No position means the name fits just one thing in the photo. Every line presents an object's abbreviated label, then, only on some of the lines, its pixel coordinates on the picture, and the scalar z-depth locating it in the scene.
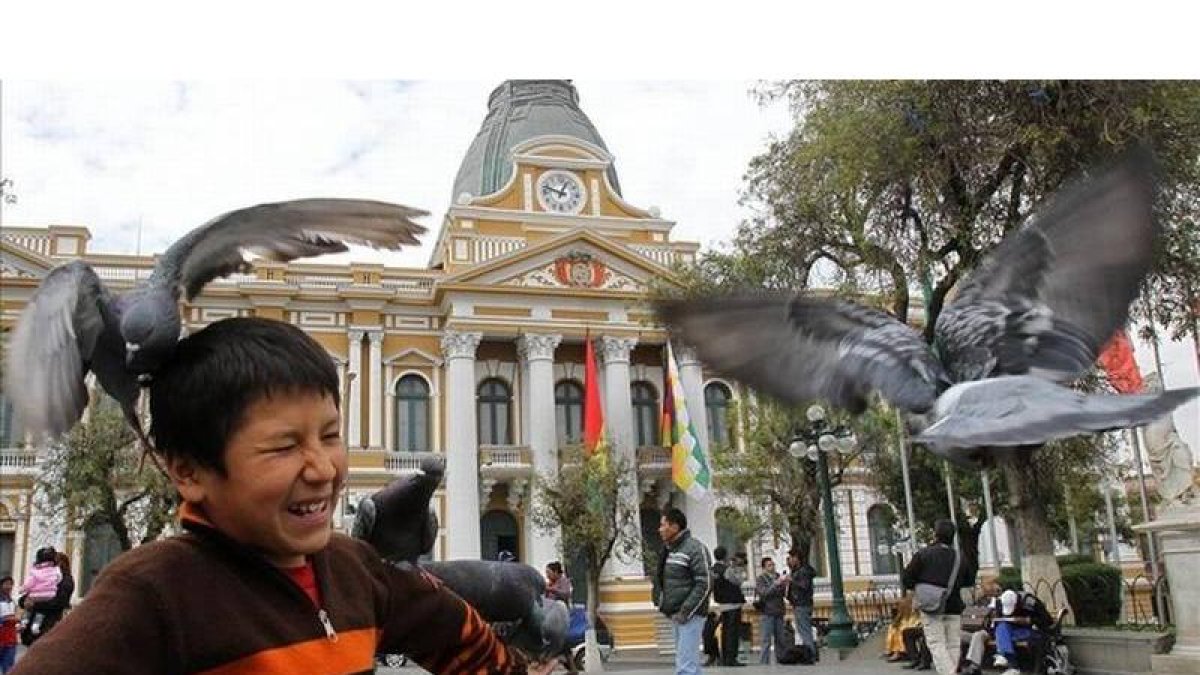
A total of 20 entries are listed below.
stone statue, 7.23
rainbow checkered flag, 17.80
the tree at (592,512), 18.38
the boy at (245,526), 1.11
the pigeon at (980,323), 2.27
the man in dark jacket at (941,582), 6.64
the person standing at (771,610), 11.12
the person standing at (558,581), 9.39
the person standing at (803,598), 11.20
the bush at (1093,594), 10.37
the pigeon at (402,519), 2.57
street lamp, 12.43
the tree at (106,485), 14.74
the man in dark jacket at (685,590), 5.80
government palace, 20.69
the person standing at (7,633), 7.47
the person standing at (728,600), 9.66
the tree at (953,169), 8.11
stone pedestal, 6.97
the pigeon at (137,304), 1.43
